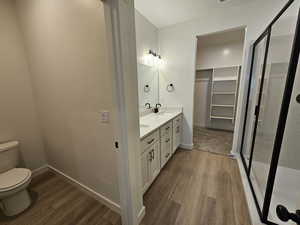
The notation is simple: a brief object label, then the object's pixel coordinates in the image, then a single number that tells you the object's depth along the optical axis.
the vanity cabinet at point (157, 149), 1.54
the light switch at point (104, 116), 1.21
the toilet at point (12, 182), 1.36
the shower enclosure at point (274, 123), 1.27
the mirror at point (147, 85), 2.40
